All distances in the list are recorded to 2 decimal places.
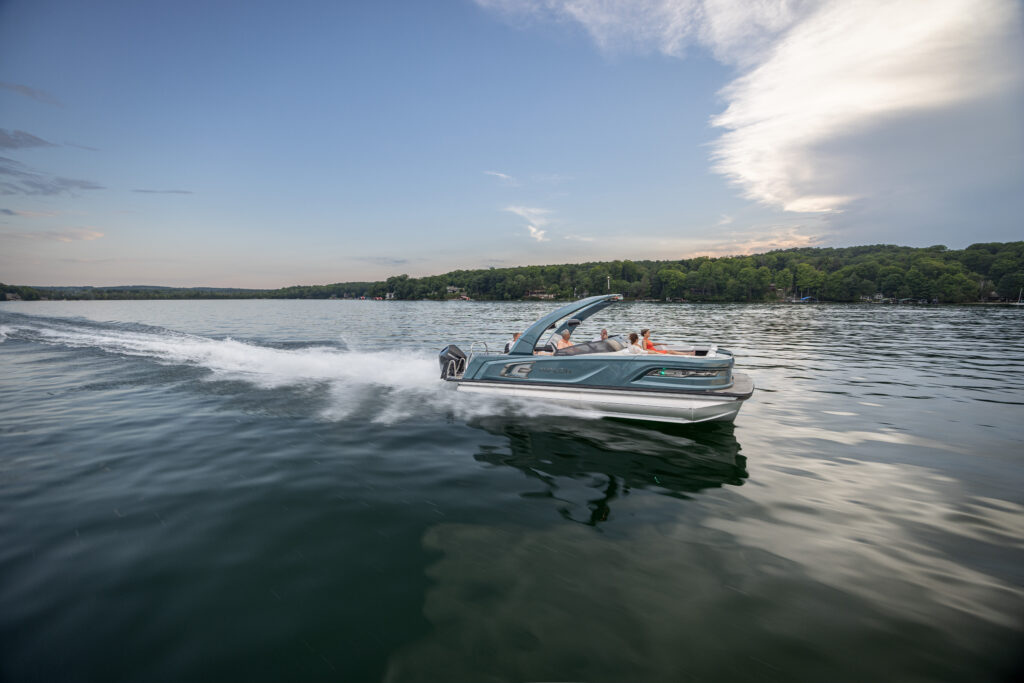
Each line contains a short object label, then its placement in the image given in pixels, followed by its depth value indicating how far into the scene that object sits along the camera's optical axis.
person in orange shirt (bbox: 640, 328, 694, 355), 9.81
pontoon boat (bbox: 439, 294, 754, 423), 8.62
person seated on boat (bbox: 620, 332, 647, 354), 9.45
